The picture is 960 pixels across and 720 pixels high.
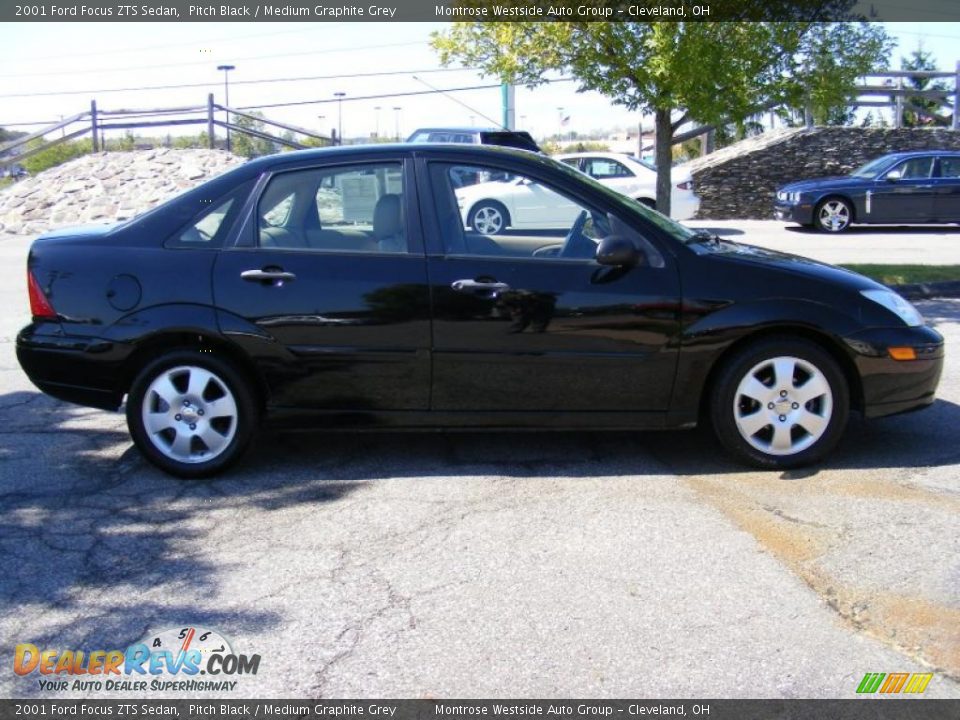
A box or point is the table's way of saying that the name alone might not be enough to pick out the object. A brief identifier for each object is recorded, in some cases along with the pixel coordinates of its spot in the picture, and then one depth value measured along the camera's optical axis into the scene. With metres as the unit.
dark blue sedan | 18.98
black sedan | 5.20
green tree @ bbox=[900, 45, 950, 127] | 27.50
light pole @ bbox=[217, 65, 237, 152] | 30.96
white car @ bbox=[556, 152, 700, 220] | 18.62
